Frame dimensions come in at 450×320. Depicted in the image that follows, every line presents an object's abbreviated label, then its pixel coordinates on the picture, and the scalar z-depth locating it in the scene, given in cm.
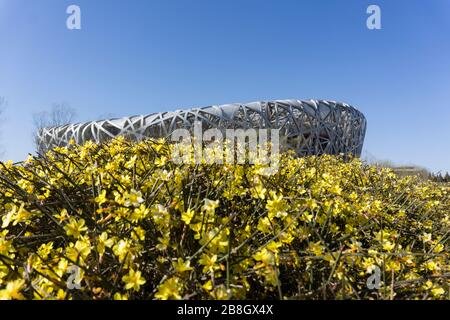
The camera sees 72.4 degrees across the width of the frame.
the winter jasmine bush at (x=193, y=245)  34
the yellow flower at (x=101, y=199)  40
